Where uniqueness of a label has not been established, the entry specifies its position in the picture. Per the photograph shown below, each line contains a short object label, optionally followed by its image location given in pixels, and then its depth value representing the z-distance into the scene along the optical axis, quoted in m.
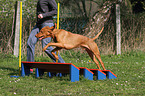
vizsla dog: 9.89
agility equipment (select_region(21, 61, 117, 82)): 9.59
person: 11.57
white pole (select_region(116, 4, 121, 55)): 20.62
